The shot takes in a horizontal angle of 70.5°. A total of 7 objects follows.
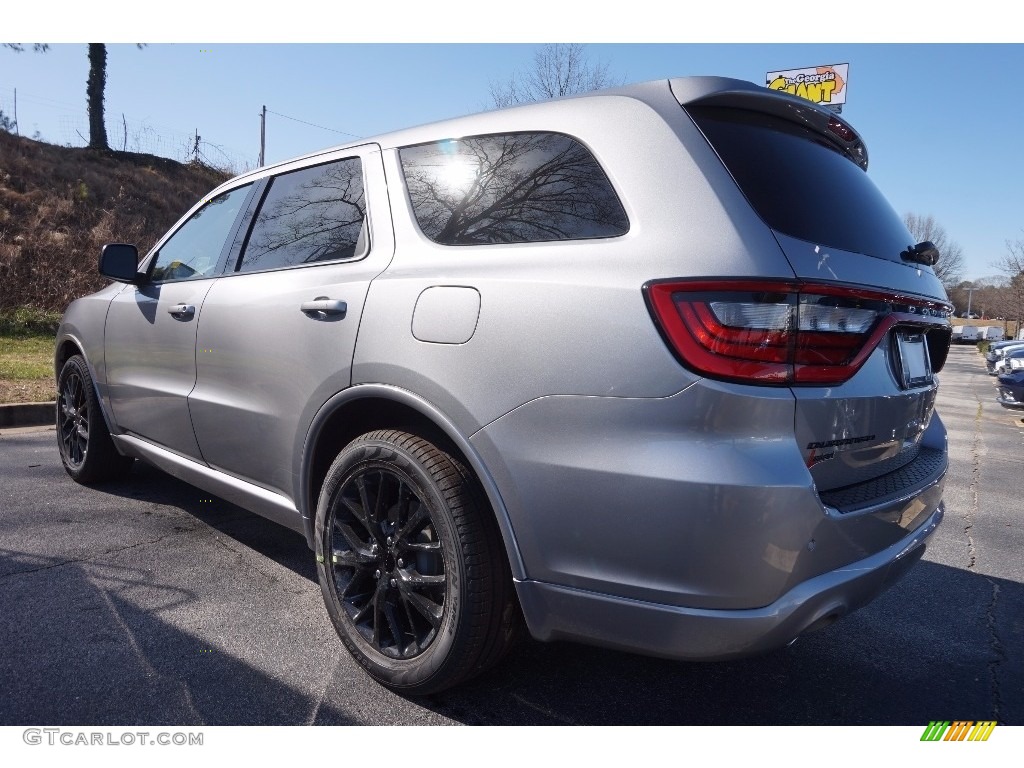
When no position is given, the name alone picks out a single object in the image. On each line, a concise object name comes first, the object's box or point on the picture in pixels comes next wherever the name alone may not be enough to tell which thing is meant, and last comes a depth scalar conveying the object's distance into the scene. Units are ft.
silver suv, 5.47
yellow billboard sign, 79.00
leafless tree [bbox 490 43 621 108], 66.42
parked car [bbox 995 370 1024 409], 36.19
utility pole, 92.60
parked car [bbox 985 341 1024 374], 64.26
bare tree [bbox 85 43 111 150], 80.12
